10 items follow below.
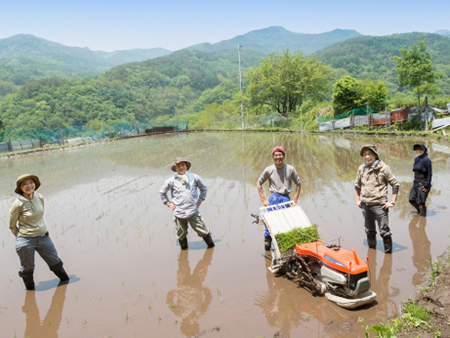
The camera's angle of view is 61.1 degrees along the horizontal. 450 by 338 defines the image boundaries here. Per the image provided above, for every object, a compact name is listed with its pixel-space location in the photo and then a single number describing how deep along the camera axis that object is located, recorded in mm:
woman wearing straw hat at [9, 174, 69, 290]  4668
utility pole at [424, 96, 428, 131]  21750
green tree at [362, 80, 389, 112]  26906
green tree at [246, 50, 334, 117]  39188
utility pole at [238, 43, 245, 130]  41144
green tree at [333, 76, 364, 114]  28938
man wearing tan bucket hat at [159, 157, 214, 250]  5742
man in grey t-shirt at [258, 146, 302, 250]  5348
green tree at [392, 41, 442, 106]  22617
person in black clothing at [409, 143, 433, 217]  7020
